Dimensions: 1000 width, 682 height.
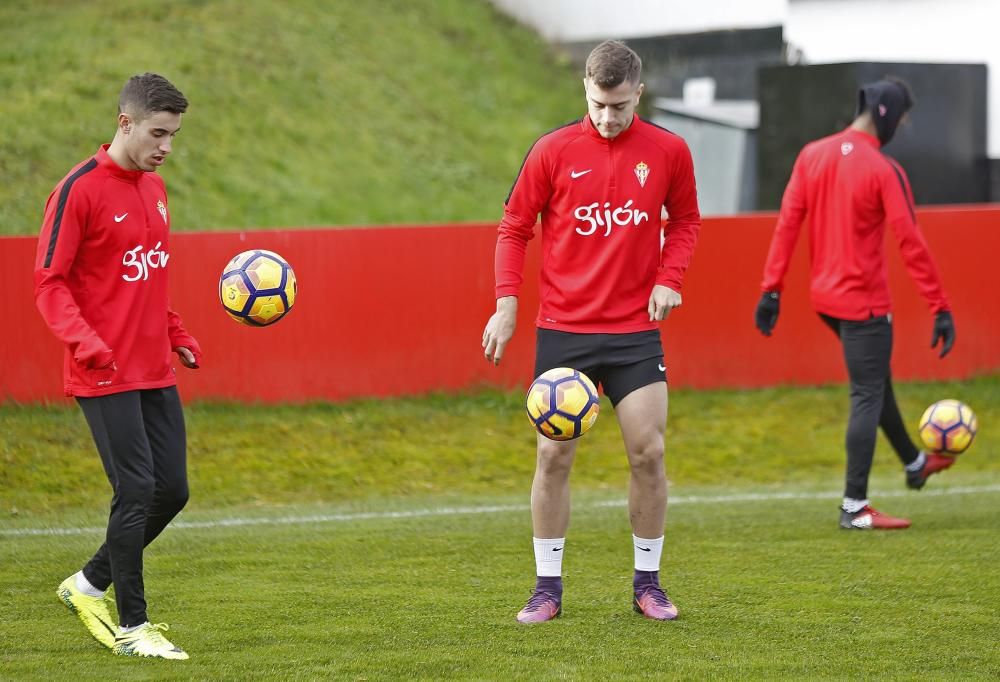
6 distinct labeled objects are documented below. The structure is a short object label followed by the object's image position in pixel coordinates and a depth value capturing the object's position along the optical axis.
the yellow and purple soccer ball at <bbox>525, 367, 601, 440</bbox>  10.94
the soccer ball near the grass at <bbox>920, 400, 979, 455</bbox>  17.06
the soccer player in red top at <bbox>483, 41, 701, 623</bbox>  11.31
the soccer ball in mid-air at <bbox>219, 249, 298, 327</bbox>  12.37
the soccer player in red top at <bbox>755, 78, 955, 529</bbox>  15.80
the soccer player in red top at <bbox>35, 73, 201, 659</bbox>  10.39
